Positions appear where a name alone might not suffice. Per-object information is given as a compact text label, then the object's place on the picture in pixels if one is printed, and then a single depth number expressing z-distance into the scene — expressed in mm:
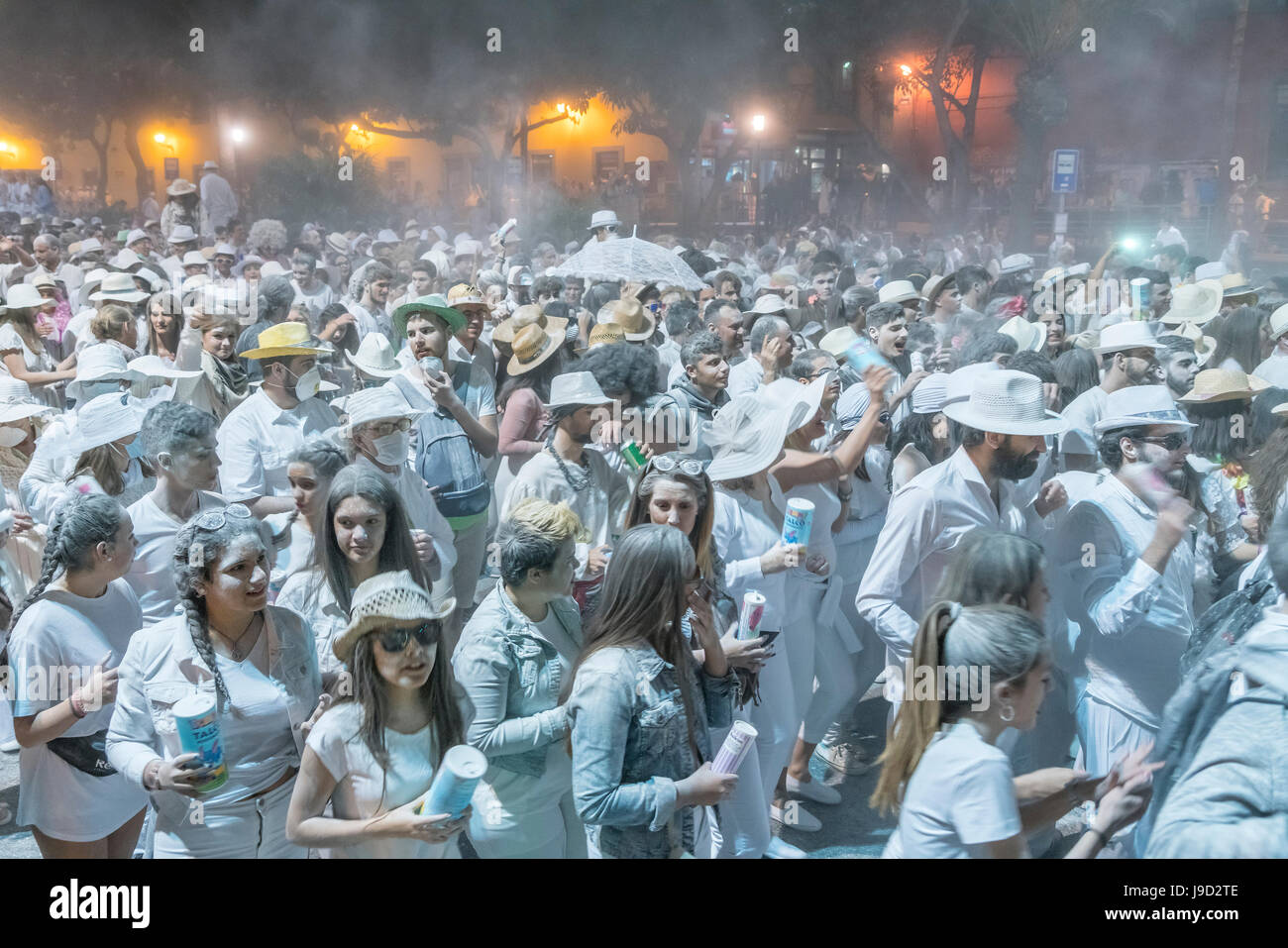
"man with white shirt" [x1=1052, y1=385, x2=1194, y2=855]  3283
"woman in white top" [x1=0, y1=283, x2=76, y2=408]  6398
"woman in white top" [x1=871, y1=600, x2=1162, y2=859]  2184
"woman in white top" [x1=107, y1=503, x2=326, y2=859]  2609
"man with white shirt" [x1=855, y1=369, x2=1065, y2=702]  3439
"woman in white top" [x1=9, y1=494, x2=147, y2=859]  2814
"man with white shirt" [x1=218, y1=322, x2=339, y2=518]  4262
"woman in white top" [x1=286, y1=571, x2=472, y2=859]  2439
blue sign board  12938
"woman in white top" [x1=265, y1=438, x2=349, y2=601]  3561
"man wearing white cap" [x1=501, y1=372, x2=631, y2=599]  4059
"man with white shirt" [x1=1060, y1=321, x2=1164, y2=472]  4684
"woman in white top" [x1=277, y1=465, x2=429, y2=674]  3209
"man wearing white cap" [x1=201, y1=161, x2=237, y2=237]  16219
